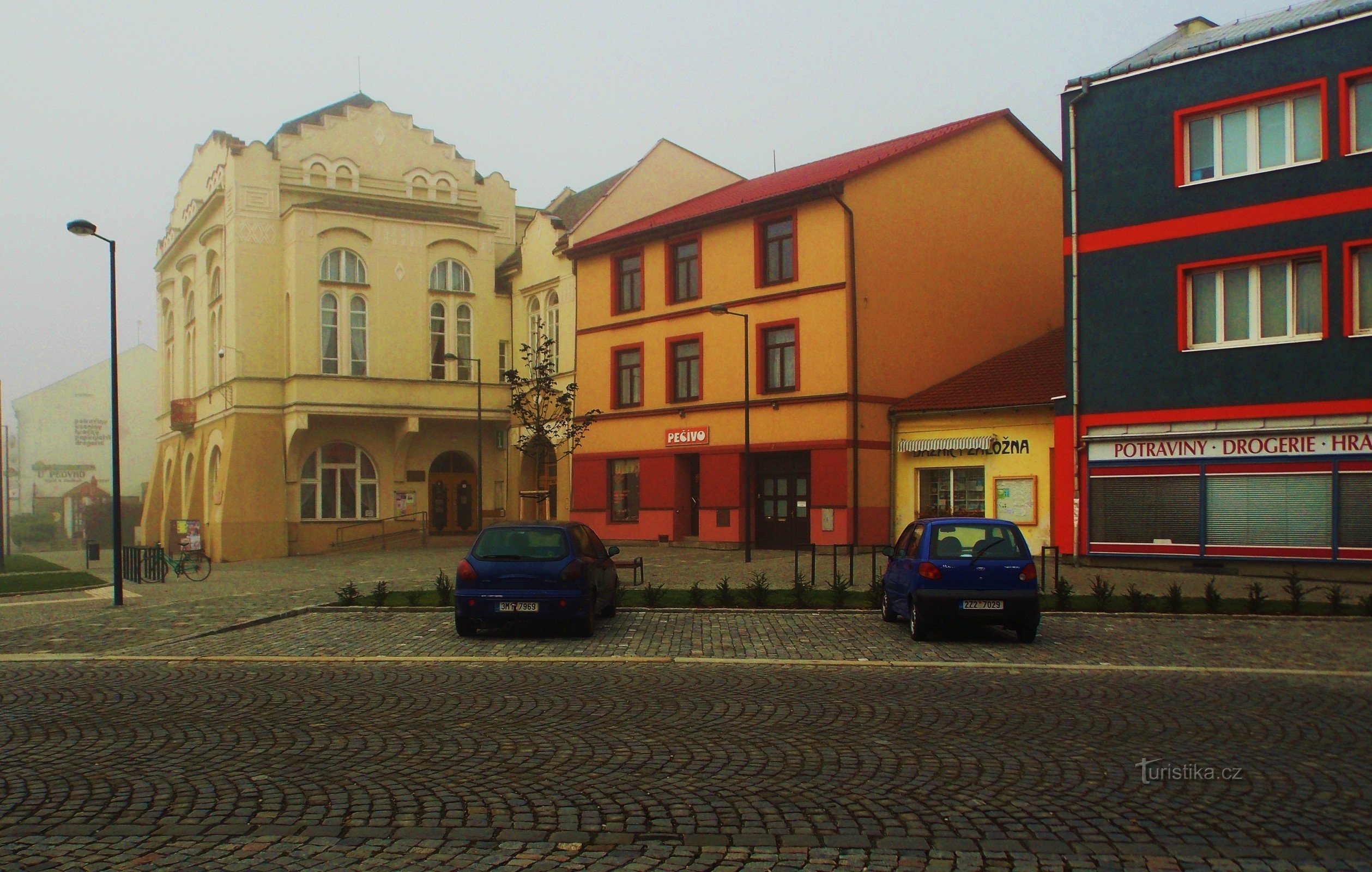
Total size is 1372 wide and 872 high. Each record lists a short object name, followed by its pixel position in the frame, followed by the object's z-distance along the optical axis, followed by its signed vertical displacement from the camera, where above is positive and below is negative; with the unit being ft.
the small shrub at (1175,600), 56.29 -6.53
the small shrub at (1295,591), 56.54 -6.28
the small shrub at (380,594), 63.10 -6.90
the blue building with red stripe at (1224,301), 71.77 +10.87
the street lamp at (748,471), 95.25 -0.34
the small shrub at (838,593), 59.62 -6.60
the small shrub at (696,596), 60.44 -6.84
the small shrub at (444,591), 63.05 -6.74
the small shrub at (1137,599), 56.95 -6.63
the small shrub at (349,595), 63.52 -6.94
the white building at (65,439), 288.92 +7.66
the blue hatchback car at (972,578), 46.50 -4.50
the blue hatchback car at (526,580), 48.67 -4.71
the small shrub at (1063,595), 58.32 -6.51
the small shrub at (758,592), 59.77 -6.55
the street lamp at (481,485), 127.03 -1.98
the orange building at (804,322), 103.96 +14.02
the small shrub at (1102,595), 57.98 -6.47
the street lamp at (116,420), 69.15 +3.11
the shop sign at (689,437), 114.21 +3.06
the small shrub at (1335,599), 55.93 -6.57
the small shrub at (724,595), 60.08 -6.71
